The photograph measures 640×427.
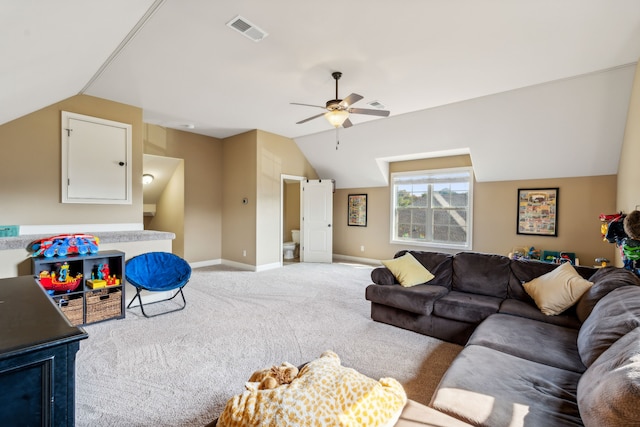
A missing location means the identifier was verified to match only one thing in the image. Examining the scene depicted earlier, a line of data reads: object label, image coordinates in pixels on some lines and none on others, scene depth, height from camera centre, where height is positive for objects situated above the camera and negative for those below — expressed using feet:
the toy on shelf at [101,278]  10.66 -2.60
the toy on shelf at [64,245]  9.87 -1.29
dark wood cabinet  2.88 -1.67
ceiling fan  10.89 +3.76
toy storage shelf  10.02 -2.88
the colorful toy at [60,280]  9.78 -2.43
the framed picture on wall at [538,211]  16.20 +0.09
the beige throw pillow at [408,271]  10.71 -2.19
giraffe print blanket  3.07 -2.11
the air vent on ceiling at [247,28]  8.28 +5.25
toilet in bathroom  24.58 -3.03
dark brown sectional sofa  3.80 -2.76
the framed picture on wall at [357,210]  23.54 +0.07
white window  19.16 +0.25
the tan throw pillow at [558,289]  7.92 -2.10
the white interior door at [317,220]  23.00 -0.76
